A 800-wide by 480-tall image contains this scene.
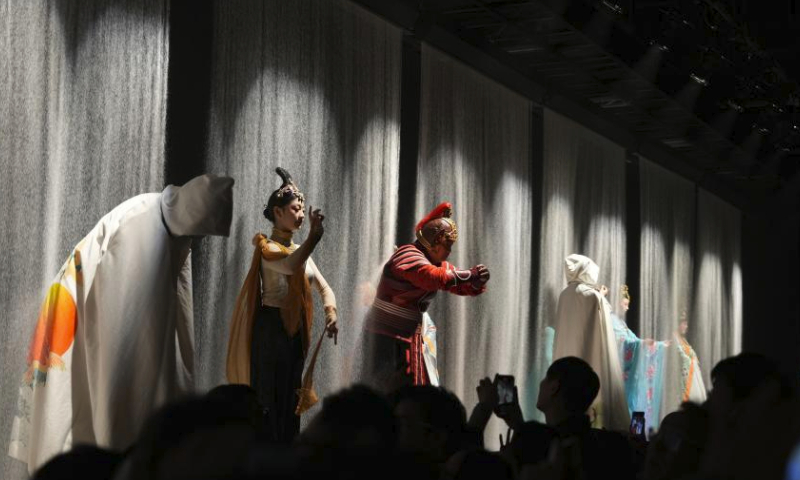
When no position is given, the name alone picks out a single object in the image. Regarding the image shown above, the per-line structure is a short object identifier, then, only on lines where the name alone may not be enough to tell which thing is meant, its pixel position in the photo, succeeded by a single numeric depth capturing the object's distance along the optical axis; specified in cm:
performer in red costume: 688
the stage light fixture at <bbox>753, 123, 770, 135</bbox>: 1315
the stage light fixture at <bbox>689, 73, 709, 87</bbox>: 1109
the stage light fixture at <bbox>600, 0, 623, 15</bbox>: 904
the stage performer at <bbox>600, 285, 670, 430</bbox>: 1025
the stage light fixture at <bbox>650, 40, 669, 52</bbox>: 1009
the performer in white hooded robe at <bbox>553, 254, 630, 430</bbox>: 929
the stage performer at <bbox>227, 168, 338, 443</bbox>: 563
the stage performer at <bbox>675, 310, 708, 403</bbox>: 1231
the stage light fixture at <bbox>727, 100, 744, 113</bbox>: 1225
